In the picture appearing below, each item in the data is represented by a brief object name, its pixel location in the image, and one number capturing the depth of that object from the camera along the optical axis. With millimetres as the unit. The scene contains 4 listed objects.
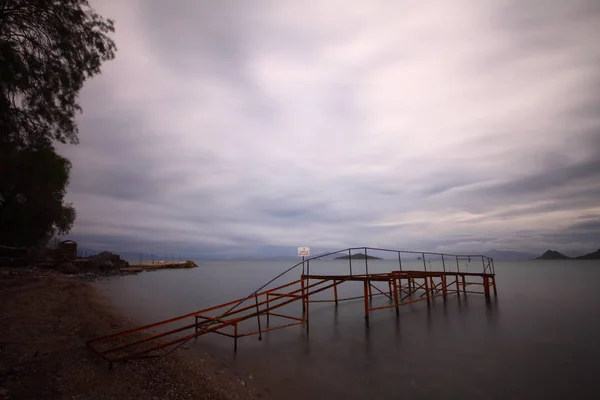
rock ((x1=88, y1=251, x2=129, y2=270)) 56125
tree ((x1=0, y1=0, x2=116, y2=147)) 8164
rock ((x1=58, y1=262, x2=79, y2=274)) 41297
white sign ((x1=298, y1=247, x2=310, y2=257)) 16984
